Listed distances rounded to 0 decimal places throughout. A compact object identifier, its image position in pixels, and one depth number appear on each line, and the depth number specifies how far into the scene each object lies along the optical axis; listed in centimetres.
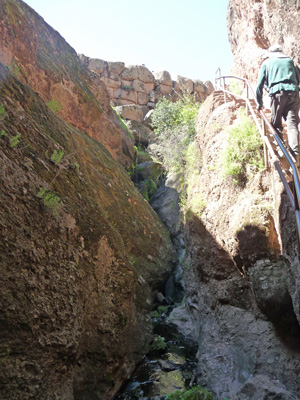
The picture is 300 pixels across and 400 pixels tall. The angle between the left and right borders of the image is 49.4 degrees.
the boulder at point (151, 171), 1927
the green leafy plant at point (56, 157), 570
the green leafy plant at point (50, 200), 477
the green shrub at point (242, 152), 707
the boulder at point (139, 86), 2703
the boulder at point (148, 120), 2505
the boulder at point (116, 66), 2650
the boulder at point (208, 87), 2916
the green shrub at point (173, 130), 1731
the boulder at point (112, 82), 2608
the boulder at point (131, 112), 2439
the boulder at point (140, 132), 2359
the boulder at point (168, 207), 1464
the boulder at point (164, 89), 2788
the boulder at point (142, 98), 2722
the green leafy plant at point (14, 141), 473
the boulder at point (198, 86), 2872
